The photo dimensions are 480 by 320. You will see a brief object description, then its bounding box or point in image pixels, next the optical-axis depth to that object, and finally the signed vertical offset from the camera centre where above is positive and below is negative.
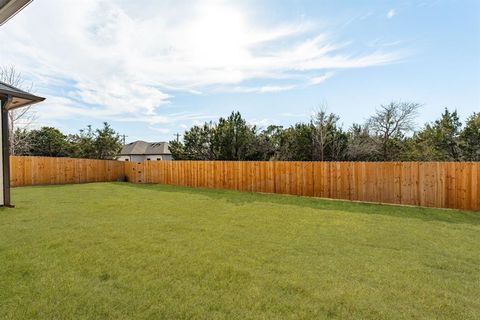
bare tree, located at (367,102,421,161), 14.80 +1.77
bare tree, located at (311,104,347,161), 15.16 +1.11
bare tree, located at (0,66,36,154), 16.83 +3.11
